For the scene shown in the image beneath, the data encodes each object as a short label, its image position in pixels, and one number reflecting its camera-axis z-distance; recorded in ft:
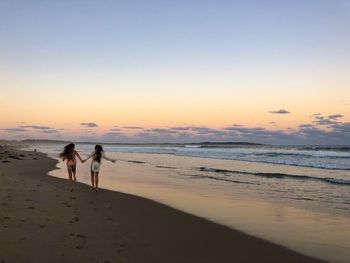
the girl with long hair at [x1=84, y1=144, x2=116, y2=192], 53.78
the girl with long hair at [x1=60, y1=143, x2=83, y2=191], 54.54
